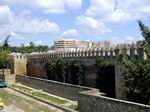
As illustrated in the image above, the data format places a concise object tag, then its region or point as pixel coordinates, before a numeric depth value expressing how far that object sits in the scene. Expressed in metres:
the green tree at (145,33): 10.48
